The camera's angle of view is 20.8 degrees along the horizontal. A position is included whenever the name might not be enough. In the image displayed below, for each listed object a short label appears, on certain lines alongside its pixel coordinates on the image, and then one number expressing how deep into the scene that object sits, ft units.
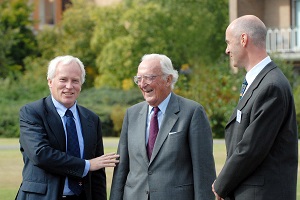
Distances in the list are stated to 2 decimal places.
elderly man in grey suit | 20.79
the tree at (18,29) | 132.05
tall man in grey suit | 17.75
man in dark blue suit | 20.76
